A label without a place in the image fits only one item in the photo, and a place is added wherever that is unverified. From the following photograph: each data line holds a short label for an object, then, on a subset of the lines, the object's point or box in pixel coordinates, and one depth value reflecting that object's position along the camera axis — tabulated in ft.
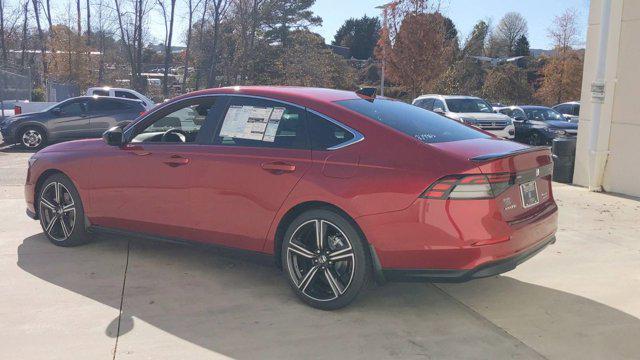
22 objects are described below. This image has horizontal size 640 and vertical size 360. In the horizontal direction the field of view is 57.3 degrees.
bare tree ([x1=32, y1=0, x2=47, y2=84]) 111.52
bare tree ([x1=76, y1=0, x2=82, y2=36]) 108.30
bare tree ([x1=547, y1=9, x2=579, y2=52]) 118.32
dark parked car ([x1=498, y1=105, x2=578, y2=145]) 59.36
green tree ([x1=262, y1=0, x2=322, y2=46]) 137.80
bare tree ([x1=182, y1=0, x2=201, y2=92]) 108.88
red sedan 12.26
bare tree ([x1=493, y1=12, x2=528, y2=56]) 218.59
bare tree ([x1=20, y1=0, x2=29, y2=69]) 114.21
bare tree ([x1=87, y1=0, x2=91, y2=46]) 110.84
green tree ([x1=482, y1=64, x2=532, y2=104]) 130.21
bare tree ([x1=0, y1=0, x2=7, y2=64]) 112.86
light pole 91.66
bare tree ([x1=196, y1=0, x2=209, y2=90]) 111.34
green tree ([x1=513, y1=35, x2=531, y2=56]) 199.52
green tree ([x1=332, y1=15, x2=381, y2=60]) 217.77
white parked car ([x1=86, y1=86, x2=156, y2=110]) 66.44
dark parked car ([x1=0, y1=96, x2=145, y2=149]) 50.31
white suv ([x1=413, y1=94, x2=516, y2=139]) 58.34
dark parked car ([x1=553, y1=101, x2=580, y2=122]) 78.14
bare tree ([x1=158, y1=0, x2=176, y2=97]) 108.06
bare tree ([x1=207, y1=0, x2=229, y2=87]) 108.78
